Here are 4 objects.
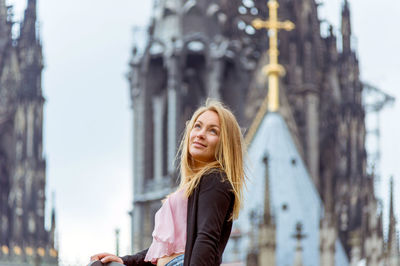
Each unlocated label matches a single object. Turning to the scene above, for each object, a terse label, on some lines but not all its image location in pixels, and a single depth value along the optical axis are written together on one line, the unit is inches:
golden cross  1672.0
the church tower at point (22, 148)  1822.1
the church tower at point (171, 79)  1854.1
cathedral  1829.5
